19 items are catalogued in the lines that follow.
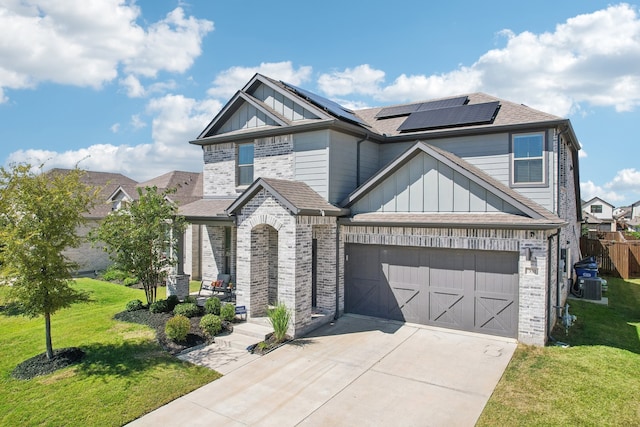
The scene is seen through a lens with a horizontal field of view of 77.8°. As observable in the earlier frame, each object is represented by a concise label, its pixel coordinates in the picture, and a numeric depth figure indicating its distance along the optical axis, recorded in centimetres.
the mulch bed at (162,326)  1007
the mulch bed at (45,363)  857
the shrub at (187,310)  1210
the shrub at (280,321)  1023
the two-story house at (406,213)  1041
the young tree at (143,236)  1288
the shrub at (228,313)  1143
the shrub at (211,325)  1060
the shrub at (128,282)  1835
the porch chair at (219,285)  1505
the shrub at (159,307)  1277
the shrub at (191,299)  1318
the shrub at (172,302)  1307
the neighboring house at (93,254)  2347
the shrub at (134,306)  1310
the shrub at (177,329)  1008
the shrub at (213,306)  1197
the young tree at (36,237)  868
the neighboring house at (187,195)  1884
